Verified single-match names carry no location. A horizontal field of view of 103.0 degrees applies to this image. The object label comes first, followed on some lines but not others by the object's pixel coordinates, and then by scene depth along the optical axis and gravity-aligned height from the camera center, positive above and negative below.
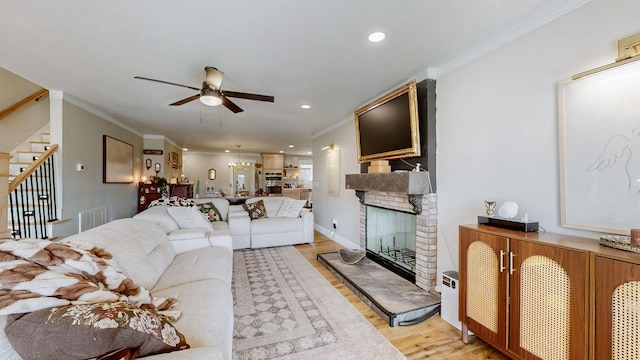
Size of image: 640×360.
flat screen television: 2.66 +0.64
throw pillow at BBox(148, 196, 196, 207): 4.02 -0.34
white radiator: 3.98 -0.62
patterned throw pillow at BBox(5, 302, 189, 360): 0.77 -0.48
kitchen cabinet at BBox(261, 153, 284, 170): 10.38 +0.77
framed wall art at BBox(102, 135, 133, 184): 4.66 +0.41
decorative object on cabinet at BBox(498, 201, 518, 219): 1.83 -0.22
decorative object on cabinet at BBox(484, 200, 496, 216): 2.00 -0.22
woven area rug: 1.85 -1.24
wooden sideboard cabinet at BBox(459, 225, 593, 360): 1.33 -0.69
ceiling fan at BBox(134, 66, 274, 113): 2.54 +0.90
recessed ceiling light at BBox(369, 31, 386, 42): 2.00 +1.15
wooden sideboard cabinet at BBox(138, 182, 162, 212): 6.27 -0.31
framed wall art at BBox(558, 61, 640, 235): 1.37 +0.17
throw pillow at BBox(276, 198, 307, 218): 5.09 -0.56
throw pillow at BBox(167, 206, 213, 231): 3.38 -0.48
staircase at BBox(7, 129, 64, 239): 3.01 -0.30
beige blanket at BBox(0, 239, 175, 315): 0.86 -0.38
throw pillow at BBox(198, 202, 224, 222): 4.75 -0.57
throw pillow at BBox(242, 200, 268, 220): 4.93 -0.57
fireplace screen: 3.14 -0.77
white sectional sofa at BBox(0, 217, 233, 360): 1.22 -0.74
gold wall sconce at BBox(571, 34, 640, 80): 1.36 +0.70
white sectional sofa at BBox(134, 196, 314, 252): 4.54 -0.80
